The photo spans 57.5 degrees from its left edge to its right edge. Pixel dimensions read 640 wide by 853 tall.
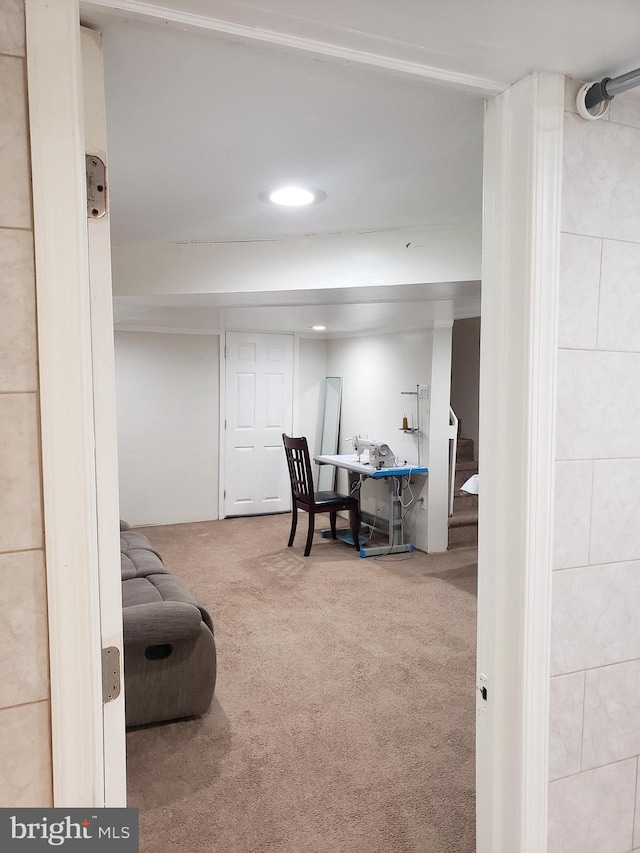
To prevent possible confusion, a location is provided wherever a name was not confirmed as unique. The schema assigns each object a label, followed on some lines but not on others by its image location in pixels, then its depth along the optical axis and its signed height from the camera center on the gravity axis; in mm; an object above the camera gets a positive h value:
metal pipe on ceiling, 1065 +591
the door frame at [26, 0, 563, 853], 866 -144
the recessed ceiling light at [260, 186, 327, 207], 1948 +689
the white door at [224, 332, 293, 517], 6547 -261
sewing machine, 5387 -558
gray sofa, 2508 -1148
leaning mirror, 6895 -445
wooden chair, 5180 -926
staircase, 5605 -1173
